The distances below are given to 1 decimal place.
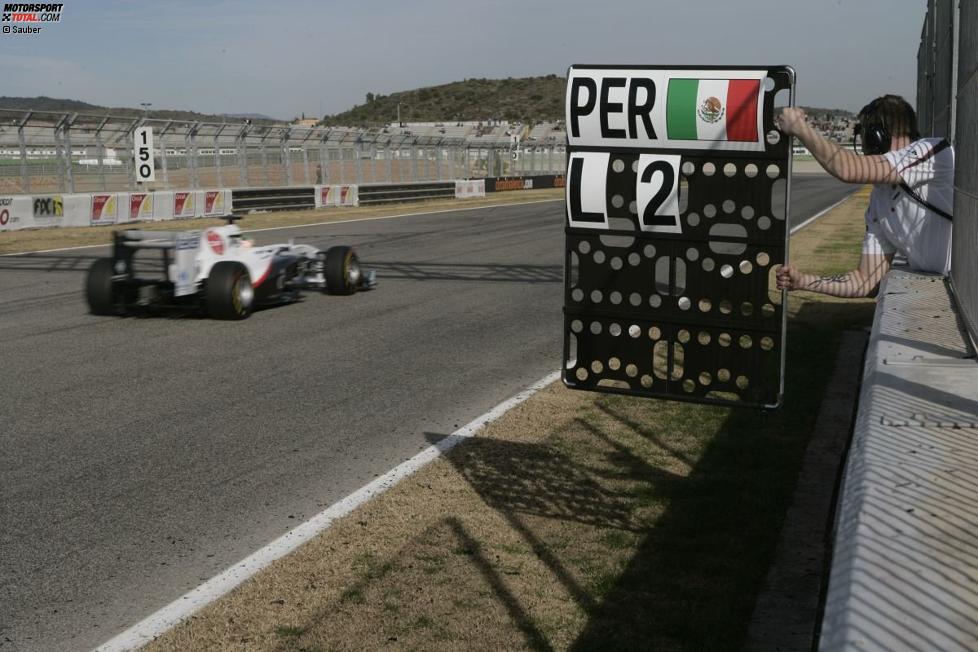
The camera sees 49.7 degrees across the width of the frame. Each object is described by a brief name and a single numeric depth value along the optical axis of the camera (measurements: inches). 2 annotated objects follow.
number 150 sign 1032.2
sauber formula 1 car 421.7
